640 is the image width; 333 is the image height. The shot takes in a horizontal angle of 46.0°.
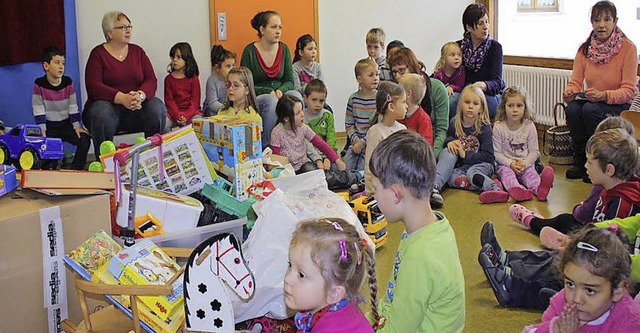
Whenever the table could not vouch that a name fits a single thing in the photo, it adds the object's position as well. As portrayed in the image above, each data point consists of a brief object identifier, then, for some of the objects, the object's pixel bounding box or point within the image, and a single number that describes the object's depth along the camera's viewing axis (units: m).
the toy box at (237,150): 3.16
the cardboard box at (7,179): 2.48
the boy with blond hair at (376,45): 6.00
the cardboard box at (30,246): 2.30
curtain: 5.34
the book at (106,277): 2.21
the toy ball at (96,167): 2.89
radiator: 6.09
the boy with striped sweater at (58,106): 5.16
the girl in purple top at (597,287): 2.07
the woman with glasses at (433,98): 5.07
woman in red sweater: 4.97
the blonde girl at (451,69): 5.52
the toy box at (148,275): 2.20
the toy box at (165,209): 2.73
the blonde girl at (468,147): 4.89
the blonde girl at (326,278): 1.80
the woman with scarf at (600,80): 5.01
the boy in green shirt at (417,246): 1.86
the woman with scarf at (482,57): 5.46
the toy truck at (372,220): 3.71
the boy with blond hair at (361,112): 5.12
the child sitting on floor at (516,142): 4.80
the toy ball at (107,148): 2.96
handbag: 5.45
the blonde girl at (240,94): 4.44
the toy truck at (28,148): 3.18
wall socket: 6.18
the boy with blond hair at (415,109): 4.79
